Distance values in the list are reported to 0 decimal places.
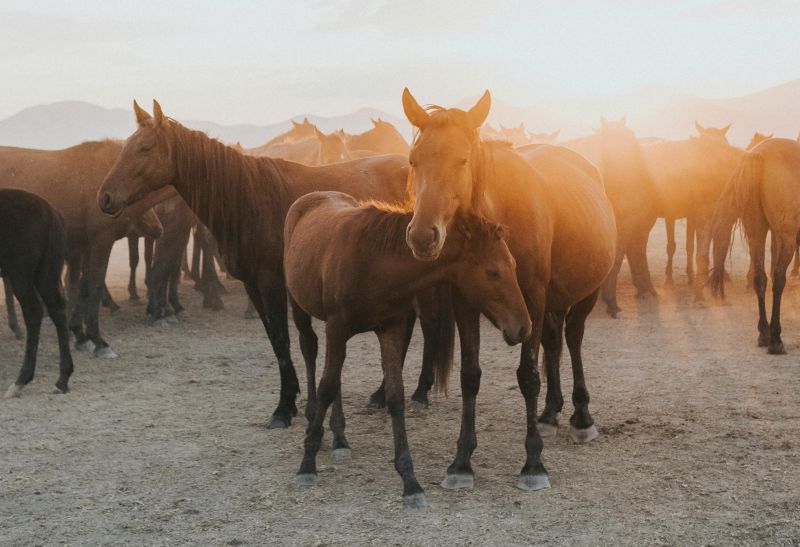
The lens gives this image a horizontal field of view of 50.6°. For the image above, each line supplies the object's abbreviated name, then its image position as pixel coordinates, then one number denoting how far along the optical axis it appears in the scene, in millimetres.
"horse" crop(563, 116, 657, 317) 12227
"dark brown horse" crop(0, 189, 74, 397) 7754
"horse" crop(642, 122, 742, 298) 13273
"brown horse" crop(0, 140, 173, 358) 9773
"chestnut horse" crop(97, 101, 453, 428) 6832
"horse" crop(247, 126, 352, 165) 14680
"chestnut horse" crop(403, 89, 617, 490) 4641
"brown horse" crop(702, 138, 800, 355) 8695
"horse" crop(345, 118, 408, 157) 15914
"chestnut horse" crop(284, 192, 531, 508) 4711
